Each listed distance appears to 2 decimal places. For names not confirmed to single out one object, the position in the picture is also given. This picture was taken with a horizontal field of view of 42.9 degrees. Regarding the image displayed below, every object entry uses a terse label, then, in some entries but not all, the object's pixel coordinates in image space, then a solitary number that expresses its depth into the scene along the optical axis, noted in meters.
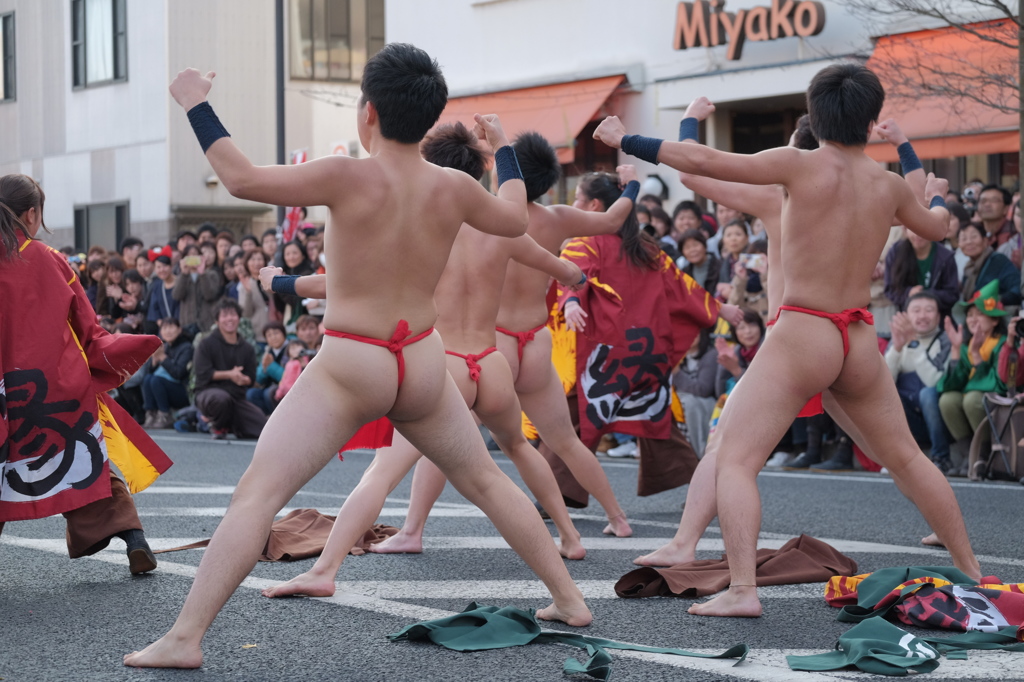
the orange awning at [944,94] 13.44
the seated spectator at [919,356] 10.02
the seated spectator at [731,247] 11.60
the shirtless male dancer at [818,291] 4.98
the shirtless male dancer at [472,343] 5.57
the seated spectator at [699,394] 10.85
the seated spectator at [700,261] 11.67
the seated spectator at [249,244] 14.91
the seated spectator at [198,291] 14.95
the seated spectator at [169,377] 14.42
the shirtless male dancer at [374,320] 3.98
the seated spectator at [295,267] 13.92
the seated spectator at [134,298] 16.03
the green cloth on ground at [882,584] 4.85
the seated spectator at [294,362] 13.10
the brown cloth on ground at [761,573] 5.30
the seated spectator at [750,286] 11.16
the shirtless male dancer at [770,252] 5.59
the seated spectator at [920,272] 10.50
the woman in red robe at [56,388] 5.43
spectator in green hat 9.55
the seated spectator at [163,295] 15.41
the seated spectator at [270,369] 13.52
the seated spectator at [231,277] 14.95
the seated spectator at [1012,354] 9.31
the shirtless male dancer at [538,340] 6.39
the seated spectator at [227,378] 13.21
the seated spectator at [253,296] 14.57
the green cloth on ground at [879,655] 4.07
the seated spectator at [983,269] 10.25
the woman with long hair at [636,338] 7.68
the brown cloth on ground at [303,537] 6.11
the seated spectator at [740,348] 10.51
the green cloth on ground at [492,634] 4.38
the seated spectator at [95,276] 16.58
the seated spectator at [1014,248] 10.77
